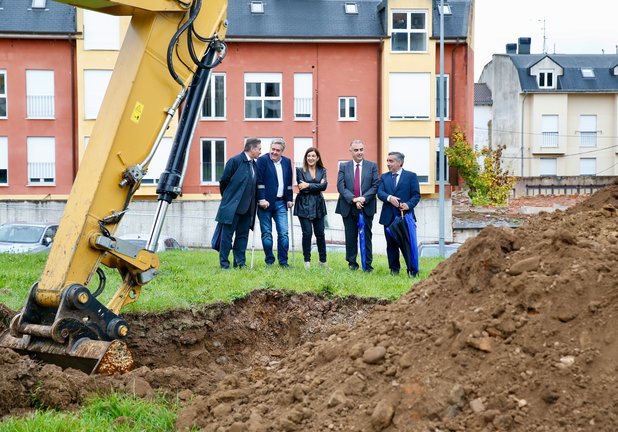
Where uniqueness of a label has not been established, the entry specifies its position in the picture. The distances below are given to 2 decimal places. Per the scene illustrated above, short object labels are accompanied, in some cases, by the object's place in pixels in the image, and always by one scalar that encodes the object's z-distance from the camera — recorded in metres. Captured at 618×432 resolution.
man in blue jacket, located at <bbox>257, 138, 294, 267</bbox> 13.97
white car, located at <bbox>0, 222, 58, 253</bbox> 24.05
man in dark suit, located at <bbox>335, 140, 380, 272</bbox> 13.74
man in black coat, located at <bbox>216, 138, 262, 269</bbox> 13.52
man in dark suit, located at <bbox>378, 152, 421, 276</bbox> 13.26
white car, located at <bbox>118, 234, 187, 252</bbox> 25.73
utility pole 30.02
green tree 38.31
